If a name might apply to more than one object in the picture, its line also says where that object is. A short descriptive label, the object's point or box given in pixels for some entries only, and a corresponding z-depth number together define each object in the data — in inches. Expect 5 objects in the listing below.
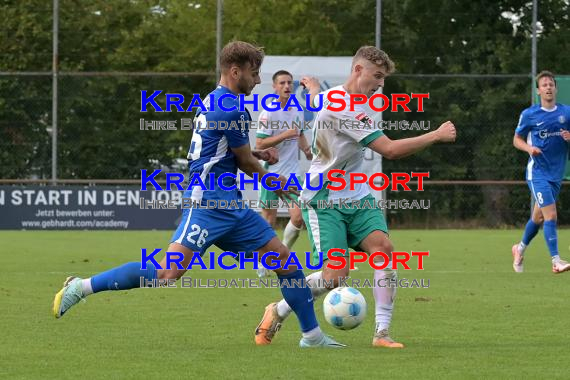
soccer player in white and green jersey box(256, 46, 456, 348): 625.3
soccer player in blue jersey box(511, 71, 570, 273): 1131.9
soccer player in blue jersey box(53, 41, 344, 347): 599.2
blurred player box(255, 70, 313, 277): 1048.2
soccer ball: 631.2
